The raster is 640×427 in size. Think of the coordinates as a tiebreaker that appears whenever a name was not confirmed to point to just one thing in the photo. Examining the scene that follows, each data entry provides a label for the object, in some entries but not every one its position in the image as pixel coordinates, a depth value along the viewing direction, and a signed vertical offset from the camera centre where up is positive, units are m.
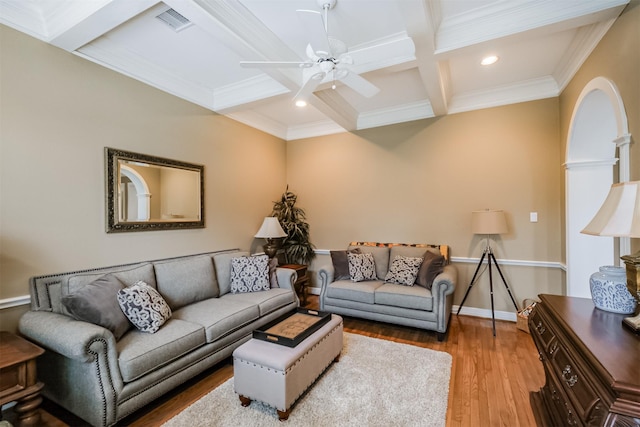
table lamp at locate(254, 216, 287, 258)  4.16 -0.28
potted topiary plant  4.77 -0.30
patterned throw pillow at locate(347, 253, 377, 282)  3.84 -0.74
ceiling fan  1.98 +1.10
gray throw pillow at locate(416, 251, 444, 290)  3.40 -0.68
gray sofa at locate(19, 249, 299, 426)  1.77 -0.95
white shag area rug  1.92 -1.40
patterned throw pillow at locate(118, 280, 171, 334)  2.21 -0.75
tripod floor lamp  3.36 -0.14
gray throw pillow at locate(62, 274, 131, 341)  2.01 -0.67
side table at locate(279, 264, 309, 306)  4.29 -1.04
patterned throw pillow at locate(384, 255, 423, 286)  3.59 -0.74
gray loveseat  3.16 -0.95
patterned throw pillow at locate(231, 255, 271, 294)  3.44 -0.75
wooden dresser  1.00 -0.66
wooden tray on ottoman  2.11 -0.94
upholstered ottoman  1.90 -1.11
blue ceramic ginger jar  1.55 -0.44
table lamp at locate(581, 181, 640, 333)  1.34 -0.04
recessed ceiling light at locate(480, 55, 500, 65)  2.84 +1.57
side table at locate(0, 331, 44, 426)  1.59 -0.97
